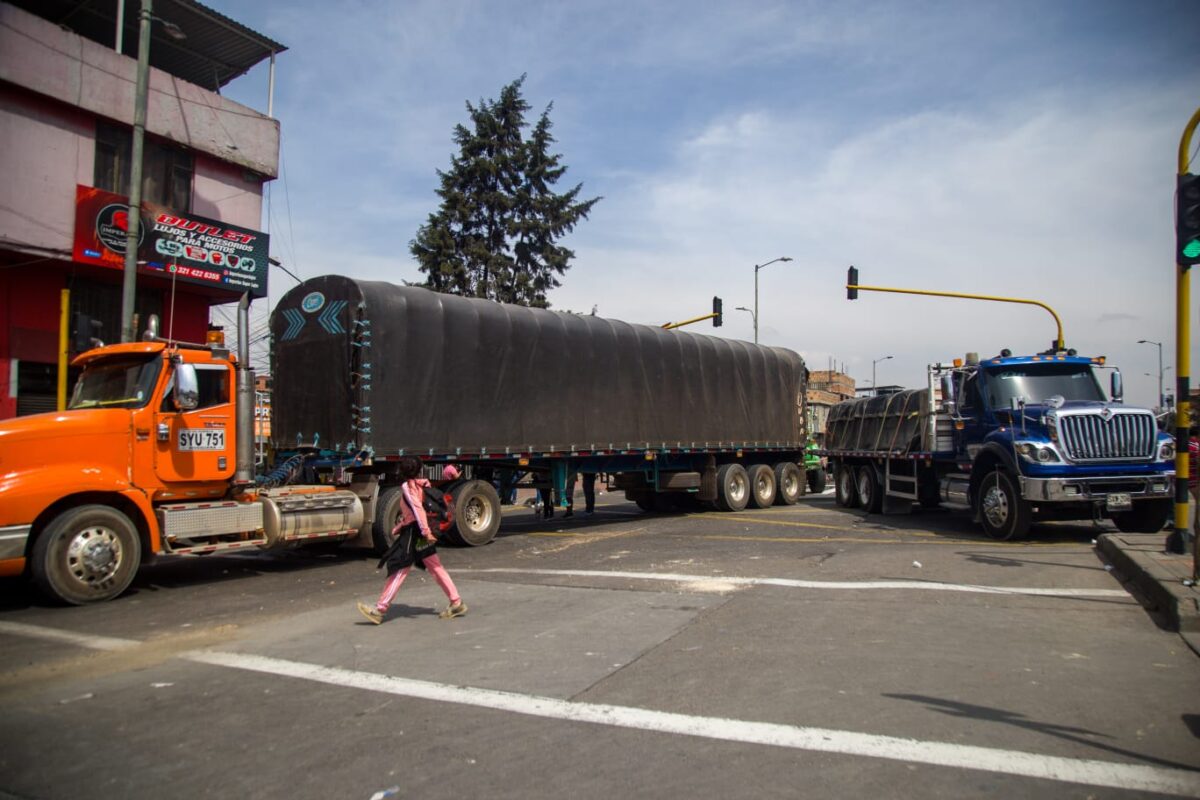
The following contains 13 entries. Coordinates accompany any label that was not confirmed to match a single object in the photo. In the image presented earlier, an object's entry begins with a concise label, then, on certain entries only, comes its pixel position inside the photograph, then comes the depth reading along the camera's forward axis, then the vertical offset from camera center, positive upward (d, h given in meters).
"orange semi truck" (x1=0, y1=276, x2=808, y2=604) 8.65 +0.12
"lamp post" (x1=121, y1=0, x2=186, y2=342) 12.95 +4.26
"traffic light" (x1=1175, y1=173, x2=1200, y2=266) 8.89 +2.50
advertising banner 17.08 +4.27
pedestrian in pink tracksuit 7.50 -1.02
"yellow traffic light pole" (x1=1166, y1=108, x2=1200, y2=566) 9.30 +0.63
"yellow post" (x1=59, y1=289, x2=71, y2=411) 11.48 +1.12
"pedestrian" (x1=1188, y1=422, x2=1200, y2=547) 16.47 -0.14
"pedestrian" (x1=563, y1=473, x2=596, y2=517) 15.54 -1.11
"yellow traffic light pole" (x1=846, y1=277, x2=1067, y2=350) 21.62 +4.23
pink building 16.42 +5.64
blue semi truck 12.12 -0.01
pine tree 34.94 +9.86
